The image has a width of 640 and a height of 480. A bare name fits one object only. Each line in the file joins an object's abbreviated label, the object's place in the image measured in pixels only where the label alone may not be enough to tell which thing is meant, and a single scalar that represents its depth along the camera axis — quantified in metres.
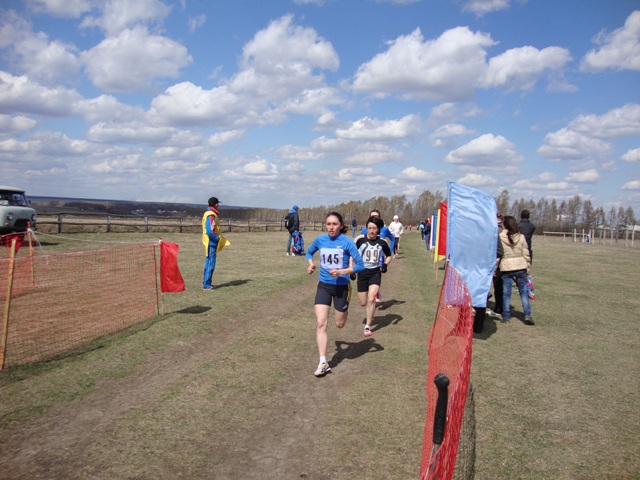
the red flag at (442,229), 15.11
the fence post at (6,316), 5.64
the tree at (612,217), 98.56
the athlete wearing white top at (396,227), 19.11
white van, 17.39
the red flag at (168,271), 8.51
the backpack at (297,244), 21.49
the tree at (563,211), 110.07
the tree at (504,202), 100.97
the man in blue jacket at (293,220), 20.01
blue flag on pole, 7.73
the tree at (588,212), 104.71
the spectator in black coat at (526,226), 11.88
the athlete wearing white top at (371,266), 7.90
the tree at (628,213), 102.63
